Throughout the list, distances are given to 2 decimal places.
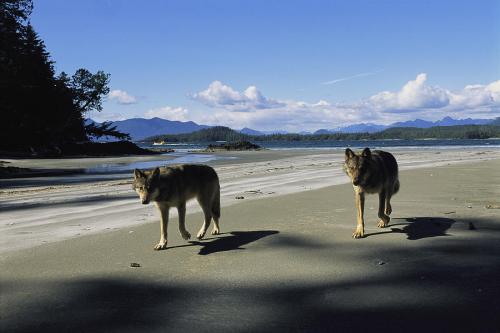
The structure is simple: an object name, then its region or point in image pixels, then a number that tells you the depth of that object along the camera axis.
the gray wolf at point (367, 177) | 8.45
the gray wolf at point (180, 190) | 7.70
